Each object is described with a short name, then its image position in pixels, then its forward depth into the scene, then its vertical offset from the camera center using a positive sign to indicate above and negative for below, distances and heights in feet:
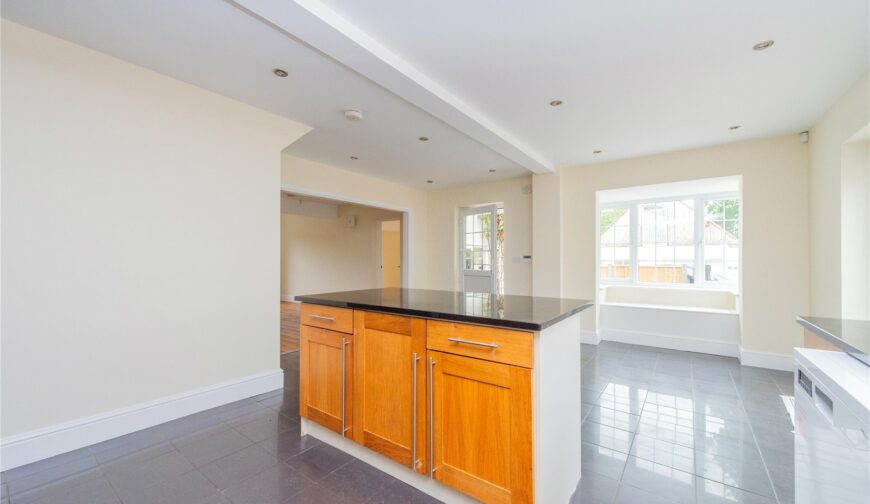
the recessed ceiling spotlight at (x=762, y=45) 6.55 +4.01
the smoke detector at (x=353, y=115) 9.57 +3.93
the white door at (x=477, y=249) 19.40 +0.25
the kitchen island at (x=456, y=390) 4.42 -2.08
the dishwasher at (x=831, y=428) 2.61 -1.54
